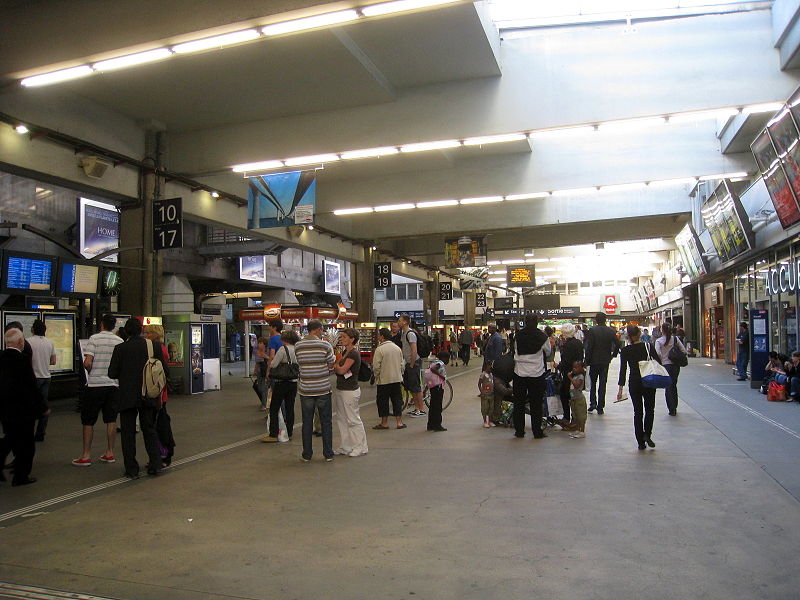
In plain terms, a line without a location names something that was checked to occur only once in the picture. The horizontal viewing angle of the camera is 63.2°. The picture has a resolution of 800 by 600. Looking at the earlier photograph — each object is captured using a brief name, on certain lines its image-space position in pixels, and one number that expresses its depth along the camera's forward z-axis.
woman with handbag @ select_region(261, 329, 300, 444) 8.86
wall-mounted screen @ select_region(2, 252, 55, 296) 13.38
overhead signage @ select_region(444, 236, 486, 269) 23.28
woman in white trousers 8.12
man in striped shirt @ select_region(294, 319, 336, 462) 7.80
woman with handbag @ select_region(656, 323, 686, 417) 10.79
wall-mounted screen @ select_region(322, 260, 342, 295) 39.09
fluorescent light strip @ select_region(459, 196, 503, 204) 19.03
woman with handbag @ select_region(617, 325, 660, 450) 8.13
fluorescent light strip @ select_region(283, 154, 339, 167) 14.82
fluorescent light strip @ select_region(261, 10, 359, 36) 7.74
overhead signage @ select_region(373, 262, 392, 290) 27.39
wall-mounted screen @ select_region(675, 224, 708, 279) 23.45
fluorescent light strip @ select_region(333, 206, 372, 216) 20.80
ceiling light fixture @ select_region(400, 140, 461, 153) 13.80
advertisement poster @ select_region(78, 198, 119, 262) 19.94
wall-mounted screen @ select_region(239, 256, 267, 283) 30.28
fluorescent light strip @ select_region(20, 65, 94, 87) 9.57
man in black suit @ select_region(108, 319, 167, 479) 7.02
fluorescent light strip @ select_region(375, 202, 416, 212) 20.34
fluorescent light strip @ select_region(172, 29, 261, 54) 8.28
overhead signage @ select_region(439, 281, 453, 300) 40.03
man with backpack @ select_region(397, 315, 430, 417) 11.36
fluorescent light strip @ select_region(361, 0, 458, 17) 7.38
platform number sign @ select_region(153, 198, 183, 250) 15.01
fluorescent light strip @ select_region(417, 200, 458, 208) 19.61
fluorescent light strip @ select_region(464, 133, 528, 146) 13.34
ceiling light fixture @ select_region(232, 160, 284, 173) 15.34
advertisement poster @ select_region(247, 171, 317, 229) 14.48
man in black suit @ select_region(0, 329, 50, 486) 6.67
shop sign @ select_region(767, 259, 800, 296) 14.39
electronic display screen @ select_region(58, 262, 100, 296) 14.59
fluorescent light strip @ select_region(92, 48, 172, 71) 8.95
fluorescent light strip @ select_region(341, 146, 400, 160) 14.18
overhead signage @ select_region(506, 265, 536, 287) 34.56
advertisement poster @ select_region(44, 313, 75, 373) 14.85
